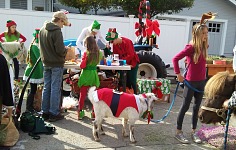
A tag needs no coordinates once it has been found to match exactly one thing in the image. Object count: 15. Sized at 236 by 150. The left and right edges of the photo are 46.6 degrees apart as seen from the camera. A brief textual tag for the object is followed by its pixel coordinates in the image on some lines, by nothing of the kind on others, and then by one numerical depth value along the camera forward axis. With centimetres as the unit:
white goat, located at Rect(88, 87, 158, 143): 407
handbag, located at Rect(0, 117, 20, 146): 381
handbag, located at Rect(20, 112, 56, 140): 441
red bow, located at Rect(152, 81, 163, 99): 656
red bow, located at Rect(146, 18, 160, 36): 763
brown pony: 316
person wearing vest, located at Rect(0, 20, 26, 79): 773
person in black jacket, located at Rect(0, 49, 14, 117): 314
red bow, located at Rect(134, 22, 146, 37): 797
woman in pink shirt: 394
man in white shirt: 555
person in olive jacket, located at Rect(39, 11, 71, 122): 469
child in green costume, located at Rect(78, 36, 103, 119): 479
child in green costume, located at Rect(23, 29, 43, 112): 513
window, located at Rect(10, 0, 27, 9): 1602
